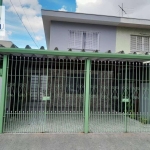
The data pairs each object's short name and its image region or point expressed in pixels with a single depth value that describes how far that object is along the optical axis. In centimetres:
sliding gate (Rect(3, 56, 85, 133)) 582
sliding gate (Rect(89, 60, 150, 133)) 620
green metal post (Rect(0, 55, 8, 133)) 540
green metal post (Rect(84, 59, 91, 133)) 567
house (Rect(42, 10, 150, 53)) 943
